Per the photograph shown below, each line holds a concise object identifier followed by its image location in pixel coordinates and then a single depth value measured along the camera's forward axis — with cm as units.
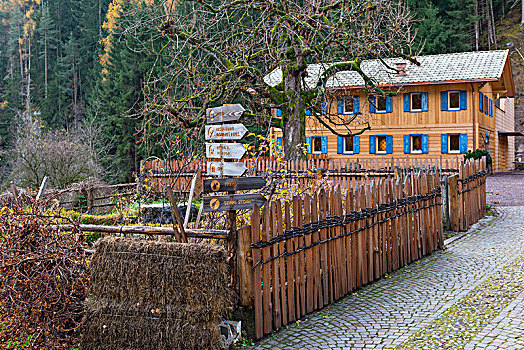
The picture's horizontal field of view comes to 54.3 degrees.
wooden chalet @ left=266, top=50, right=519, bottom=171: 2923
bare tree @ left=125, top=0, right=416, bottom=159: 1509
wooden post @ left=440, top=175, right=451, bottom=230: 1263
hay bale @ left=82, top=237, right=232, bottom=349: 509
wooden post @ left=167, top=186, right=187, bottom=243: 559
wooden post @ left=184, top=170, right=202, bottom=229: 597
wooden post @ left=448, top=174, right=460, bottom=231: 1217
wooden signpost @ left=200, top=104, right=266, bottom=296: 574
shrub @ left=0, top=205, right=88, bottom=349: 538
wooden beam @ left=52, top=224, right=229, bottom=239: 559
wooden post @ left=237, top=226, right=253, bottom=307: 554
